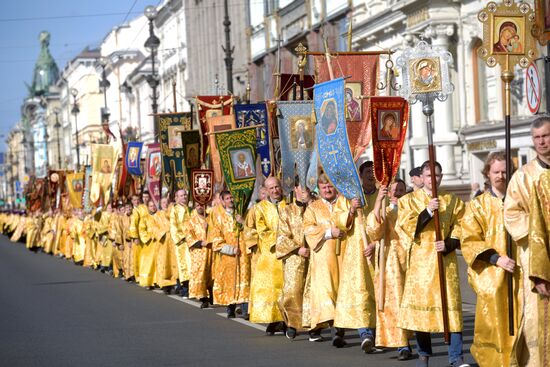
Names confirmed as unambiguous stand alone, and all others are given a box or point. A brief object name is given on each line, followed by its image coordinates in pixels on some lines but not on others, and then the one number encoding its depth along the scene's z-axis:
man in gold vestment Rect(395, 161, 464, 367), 10.58
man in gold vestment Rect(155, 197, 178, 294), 21.47
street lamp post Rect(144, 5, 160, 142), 33.38
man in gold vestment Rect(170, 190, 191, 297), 20.25
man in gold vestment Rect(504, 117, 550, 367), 8.00
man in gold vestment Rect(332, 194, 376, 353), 12.09
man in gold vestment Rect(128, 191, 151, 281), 23.47
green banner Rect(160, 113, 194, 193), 23.48
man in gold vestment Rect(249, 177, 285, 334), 14.33
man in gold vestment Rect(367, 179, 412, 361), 11.45
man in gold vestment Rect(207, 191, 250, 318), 16.36
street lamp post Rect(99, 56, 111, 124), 46.54
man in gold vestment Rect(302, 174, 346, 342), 12.73
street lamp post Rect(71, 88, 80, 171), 57.72
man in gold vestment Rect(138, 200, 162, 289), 22.59
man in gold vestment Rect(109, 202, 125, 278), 26.22
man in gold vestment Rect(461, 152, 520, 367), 9.25
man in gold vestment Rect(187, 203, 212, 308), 18.27
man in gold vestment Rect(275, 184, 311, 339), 13.52
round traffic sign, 15.43
